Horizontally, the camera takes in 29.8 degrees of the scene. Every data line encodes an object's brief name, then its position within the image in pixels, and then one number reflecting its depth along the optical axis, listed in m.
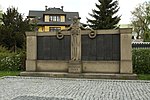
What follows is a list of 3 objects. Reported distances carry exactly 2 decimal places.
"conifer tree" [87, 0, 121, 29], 45.54
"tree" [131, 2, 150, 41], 60.38
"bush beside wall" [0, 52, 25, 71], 21.92
